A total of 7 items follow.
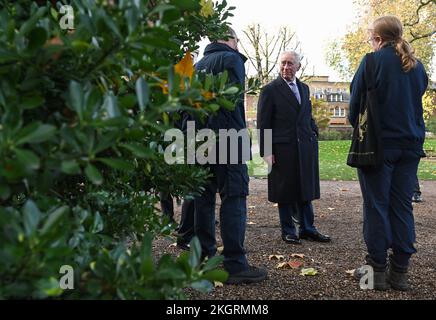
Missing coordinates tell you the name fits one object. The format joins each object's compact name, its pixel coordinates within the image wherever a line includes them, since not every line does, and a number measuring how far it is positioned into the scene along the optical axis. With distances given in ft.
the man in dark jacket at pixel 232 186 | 11.91
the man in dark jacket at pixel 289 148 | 17.25
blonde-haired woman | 11.52
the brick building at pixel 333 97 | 214.69
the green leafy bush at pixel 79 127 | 3.39
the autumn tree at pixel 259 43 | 138.82
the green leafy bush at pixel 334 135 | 134.00
